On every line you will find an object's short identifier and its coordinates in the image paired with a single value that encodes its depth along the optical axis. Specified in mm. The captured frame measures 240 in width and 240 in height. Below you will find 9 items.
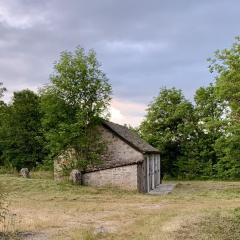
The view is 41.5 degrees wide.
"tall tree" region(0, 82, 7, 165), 38897
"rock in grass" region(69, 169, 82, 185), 22960
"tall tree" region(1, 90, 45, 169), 38200
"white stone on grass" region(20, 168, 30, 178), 26400
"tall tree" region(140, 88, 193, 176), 37208
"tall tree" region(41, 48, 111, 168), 23467
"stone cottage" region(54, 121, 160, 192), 22871
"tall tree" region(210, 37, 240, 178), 17621
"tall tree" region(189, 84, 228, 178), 36943
